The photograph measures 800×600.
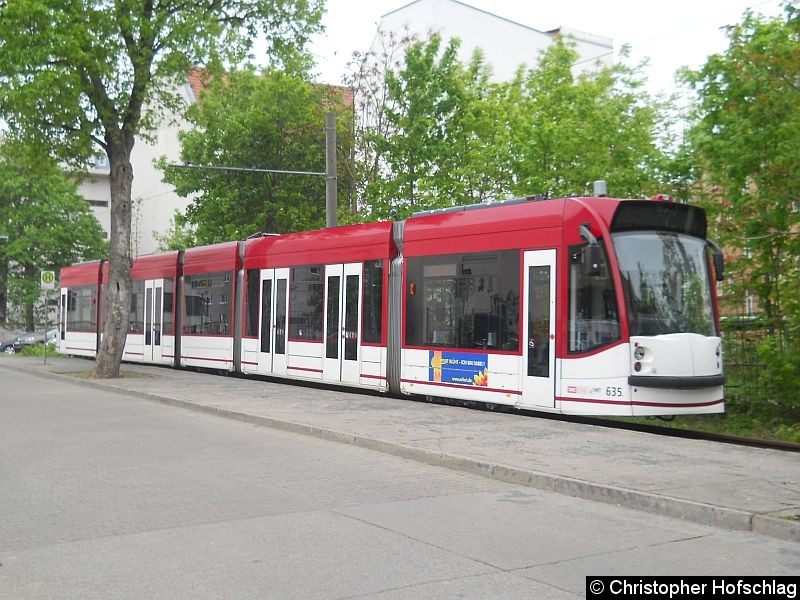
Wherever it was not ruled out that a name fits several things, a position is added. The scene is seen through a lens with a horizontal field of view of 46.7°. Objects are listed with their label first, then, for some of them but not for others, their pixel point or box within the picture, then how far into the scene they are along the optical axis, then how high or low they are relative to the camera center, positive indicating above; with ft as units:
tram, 42.27 +1.07
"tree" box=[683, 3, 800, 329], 46.73 +9.03
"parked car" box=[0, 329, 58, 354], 153.79 -2.93
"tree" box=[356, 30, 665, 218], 76.48 +19.24
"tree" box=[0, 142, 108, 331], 181.98 +18.91
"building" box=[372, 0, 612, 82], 172.86 +57.92
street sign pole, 101.96 +4.94
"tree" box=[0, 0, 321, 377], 68.95 +20.46
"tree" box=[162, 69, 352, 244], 121.49 +22.23
